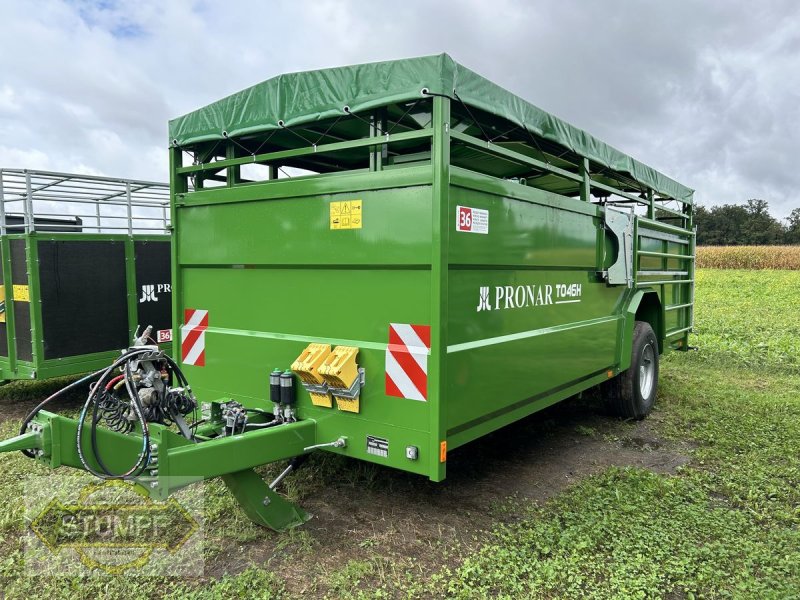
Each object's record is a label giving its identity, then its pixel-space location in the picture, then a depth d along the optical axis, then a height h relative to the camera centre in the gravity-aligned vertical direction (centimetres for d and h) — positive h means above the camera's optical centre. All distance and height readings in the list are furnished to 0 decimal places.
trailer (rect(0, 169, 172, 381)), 541 -13
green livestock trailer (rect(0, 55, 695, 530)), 274 -9
